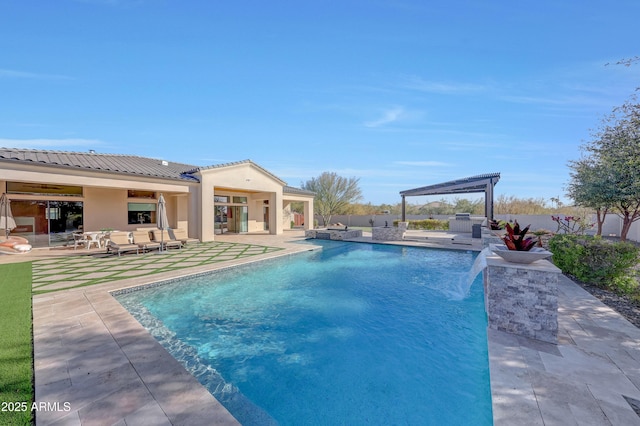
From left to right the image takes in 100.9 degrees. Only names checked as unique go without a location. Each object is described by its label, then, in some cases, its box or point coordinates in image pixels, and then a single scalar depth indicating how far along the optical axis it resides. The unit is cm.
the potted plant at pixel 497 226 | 1228
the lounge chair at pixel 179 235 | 1313
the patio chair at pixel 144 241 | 1149
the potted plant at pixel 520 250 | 405
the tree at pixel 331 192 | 2881
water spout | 554
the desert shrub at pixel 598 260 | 577
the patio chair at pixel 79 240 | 1241
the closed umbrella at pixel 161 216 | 1125
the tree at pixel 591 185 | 877
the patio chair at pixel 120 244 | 1084
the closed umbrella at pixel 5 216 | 881
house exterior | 1104
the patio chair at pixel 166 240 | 1217
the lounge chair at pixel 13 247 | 756
